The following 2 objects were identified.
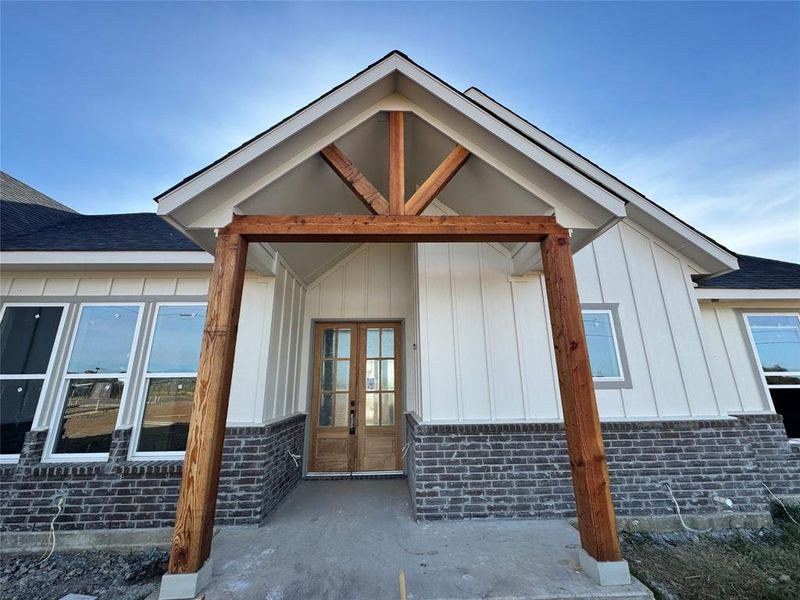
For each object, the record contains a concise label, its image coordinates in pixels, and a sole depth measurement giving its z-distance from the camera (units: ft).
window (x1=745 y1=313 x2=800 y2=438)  13.89
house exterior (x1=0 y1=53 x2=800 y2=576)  9.94
